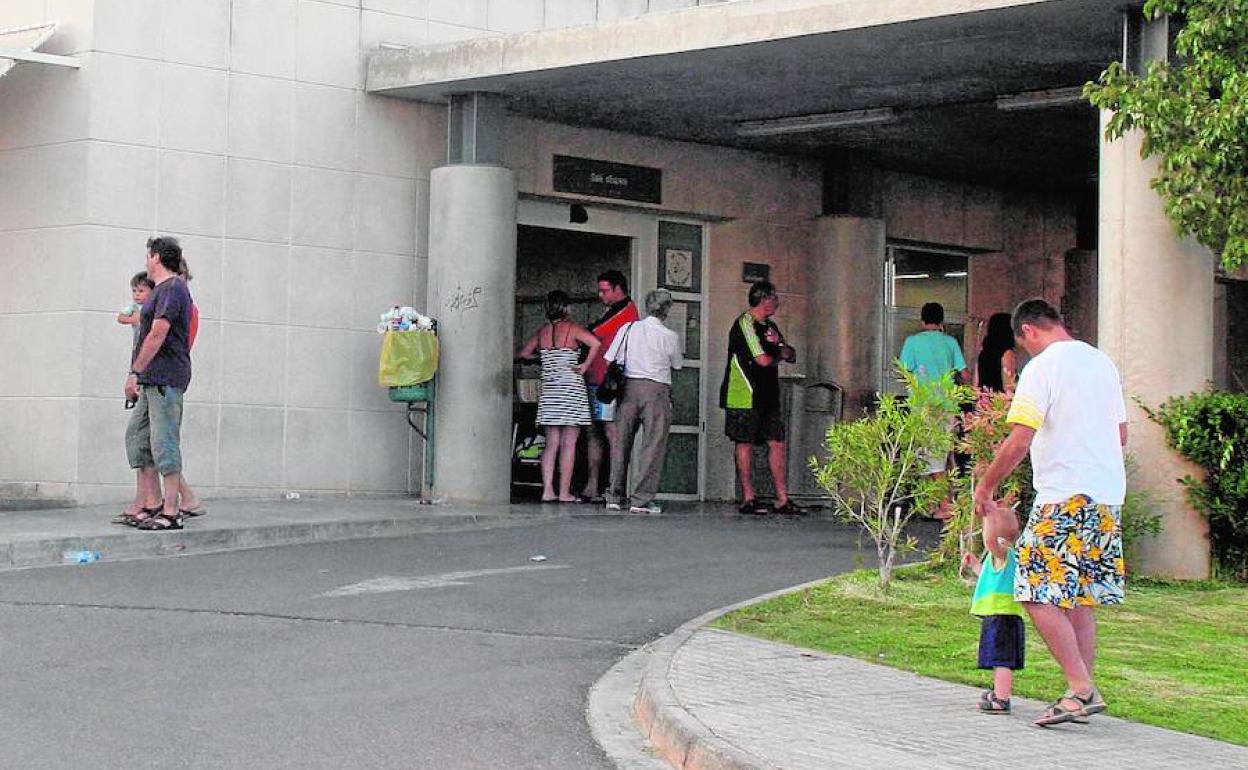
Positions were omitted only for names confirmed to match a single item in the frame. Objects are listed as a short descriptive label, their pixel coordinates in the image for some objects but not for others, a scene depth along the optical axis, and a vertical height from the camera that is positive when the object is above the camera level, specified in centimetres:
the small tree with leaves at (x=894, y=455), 1102 -6
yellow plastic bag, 1673 +66
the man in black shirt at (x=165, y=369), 1305 +41
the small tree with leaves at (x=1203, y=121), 1177 +211
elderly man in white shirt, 1695 +48
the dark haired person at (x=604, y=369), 1752 +66
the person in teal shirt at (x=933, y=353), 1667 +83
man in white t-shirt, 737 -22
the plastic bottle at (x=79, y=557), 1250 -87
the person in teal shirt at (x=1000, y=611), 745 -66
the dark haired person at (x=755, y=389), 1723 +49
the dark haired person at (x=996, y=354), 1616 +81
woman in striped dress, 1755 +53
